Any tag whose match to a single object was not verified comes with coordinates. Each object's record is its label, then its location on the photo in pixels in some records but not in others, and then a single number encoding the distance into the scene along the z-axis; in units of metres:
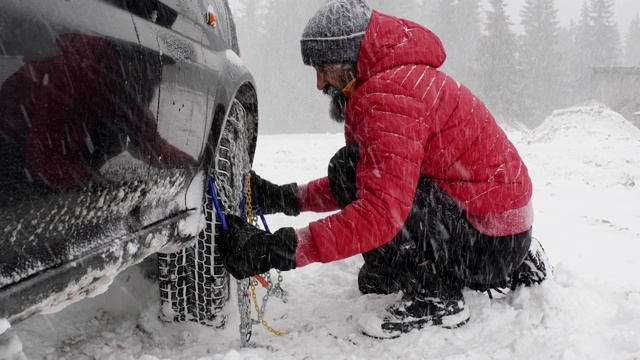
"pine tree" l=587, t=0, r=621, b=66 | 42.56
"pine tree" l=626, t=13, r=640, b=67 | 61.94
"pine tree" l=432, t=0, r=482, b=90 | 38.44
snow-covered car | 0.90
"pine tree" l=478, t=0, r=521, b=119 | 34.69
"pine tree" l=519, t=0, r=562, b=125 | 36.53
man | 1.72
